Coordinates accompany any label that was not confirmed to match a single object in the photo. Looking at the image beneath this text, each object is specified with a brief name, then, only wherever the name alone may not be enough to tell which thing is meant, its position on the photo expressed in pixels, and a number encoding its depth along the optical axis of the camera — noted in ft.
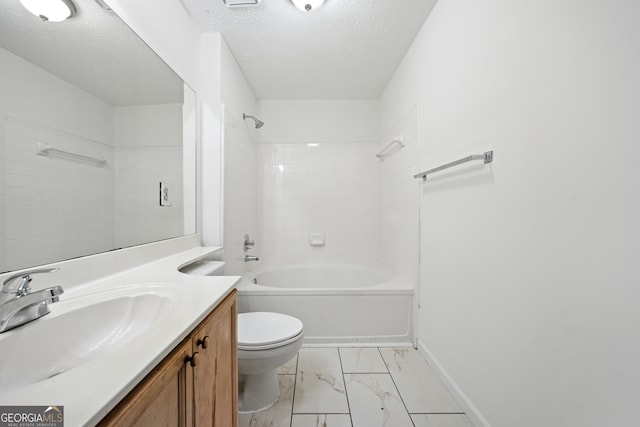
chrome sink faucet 1.79
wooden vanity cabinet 1.47
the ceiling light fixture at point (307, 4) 4.81
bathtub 6.34
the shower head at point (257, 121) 7.40
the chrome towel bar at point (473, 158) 3.60
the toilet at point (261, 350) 4.10
